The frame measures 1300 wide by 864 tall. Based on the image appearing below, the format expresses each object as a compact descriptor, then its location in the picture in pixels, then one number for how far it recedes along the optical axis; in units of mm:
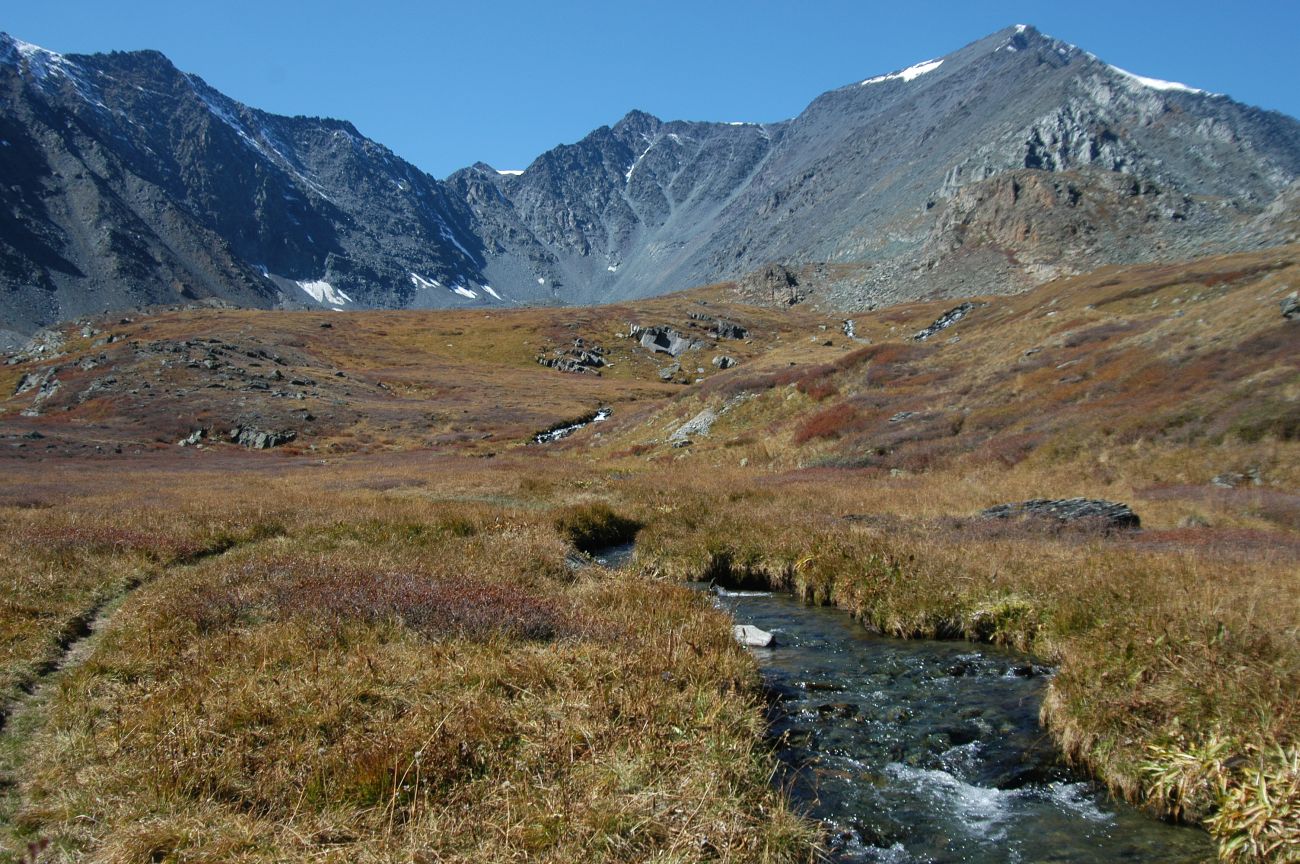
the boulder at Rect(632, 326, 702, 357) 146250
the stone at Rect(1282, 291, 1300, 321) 29109
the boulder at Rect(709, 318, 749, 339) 155500
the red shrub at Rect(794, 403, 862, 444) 38688
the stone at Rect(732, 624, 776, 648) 12047
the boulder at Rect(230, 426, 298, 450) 68688
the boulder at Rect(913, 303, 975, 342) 88281
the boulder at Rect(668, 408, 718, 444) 48656
